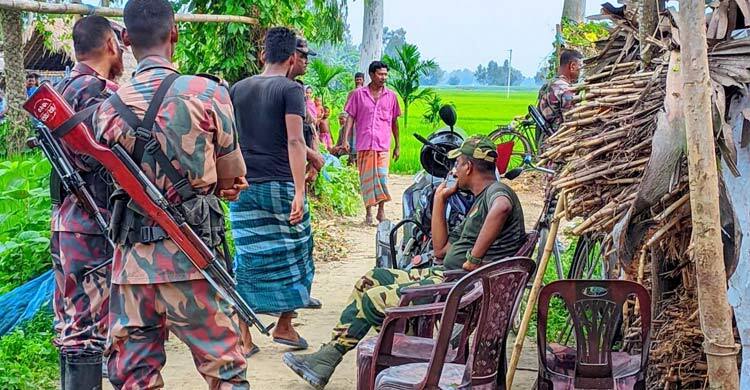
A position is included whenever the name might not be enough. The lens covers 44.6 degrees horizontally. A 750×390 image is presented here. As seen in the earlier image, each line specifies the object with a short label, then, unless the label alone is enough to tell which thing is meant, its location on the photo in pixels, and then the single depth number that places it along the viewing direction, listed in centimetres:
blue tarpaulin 552
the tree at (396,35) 8102
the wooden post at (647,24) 391
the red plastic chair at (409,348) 410
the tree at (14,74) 1106
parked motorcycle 537
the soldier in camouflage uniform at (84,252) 433
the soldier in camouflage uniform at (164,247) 350
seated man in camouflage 465
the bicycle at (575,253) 531
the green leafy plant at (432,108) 1950
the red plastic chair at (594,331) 371
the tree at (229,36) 795
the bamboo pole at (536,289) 395
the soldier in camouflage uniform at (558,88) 892
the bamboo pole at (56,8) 527
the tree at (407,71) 1781
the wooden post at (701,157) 258
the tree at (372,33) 1989
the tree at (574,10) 1598
